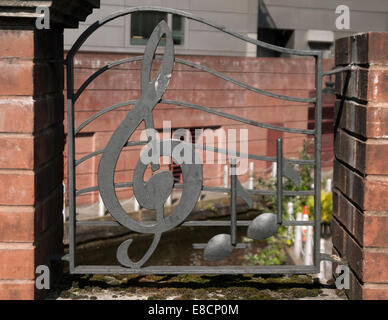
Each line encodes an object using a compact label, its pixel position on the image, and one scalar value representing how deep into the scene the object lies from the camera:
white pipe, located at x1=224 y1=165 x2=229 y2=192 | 16.97
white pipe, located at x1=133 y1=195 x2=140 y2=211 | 15.31
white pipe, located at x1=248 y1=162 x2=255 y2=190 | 17.13
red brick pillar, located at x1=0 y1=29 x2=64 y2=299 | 4.34
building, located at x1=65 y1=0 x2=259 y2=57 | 17.11
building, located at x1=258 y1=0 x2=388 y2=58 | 26.02
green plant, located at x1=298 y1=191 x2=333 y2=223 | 14.02
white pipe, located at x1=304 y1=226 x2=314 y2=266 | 10.20
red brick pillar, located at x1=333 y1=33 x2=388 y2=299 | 4.48
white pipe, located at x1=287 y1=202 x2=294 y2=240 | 12.12
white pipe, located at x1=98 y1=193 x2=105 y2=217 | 14.64
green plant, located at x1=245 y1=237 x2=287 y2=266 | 11.20
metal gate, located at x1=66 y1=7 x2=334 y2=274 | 4.71
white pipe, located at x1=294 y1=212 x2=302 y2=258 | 11.05
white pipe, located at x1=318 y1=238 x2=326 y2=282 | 7.50
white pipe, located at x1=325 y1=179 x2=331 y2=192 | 15.26
